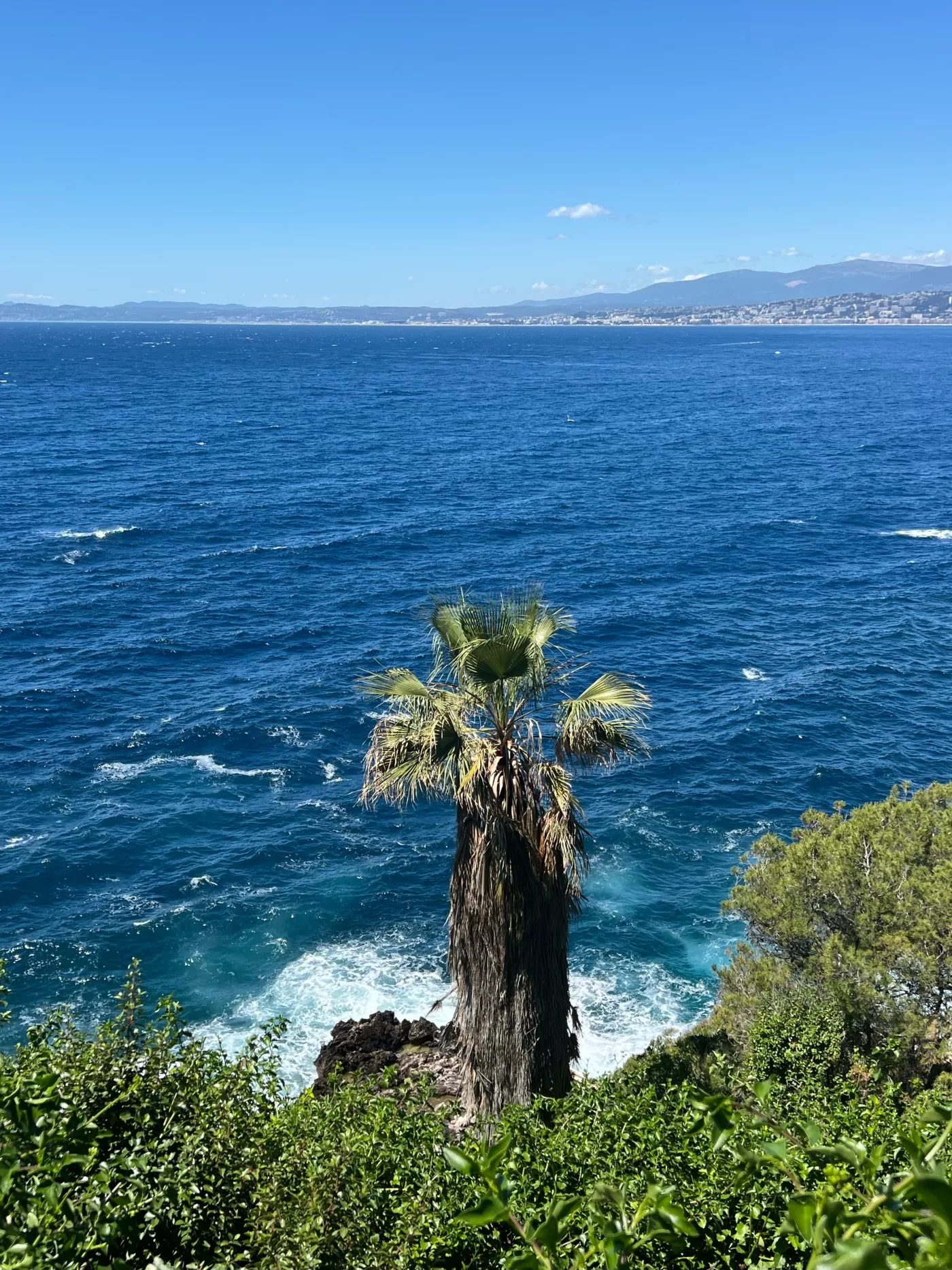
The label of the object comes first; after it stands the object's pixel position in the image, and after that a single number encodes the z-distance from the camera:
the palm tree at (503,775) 14.60
